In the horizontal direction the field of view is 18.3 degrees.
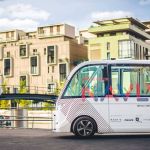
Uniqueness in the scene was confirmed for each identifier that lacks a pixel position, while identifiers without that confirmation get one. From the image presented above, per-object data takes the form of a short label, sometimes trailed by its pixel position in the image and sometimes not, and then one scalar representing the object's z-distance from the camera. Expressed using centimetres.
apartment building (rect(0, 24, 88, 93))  9112
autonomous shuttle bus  1440
